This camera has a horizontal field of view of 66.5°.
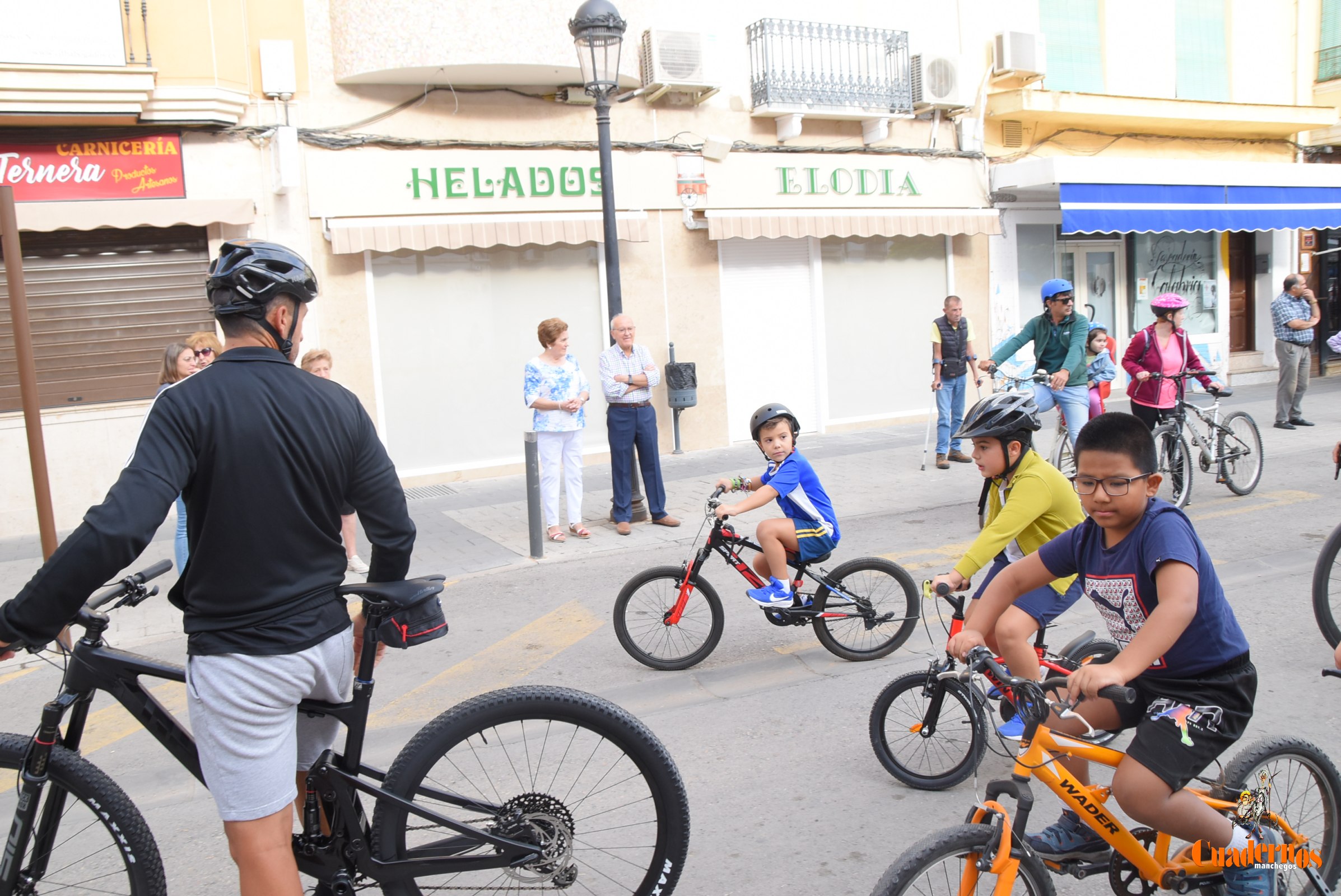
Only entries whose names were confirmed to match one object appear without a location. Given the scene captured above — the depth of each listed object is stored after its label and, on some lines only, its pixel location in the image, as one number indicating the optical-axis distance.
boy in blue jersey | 5.22
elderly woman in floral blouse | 8.72
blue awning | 14.91
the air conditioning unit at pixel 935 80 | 14.54
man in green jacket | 8.55
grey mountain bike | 8.76
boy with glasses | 2.54
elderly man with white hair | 8.88
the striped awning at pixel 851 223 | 13.20
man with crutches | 11.50
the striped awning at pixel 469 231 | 11.20
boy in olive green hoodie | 3.86
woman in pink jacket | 8.73
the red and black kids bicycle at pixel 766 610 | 5.34
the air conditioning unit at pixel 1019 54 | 14.86
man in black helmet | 2.24
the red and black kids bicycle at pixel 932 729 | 3.81
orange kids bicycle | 2.36
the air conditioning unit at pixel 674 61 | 12.56
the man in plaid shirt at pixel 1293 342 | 12.18
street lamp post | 8.81
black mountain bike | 2.60
